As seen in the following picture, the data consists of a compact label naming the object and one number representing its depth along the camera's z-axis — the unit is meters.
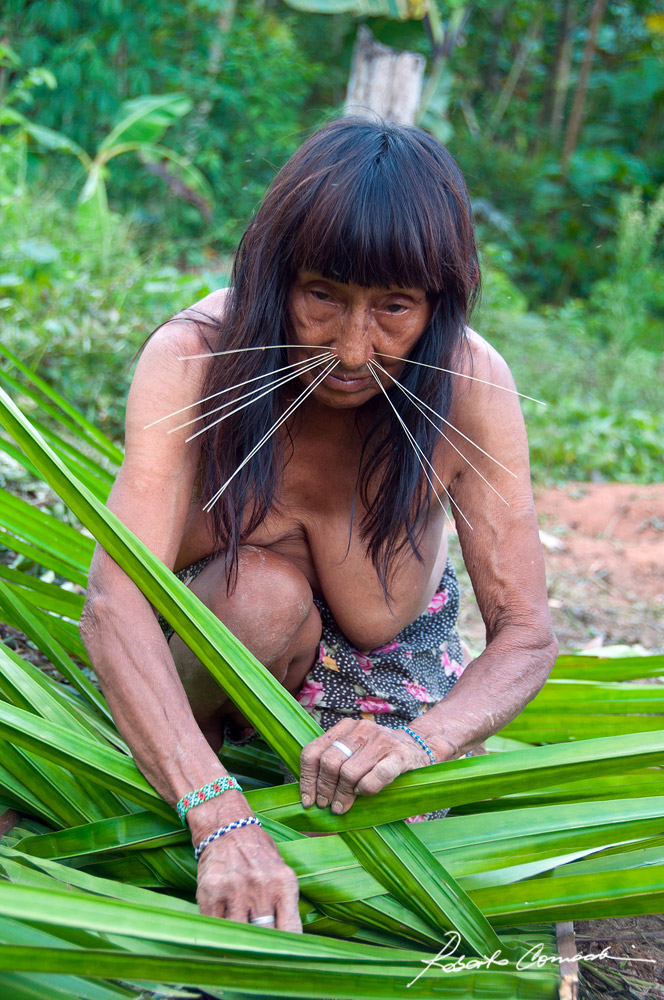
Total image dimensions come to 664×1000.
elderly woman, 1.23
